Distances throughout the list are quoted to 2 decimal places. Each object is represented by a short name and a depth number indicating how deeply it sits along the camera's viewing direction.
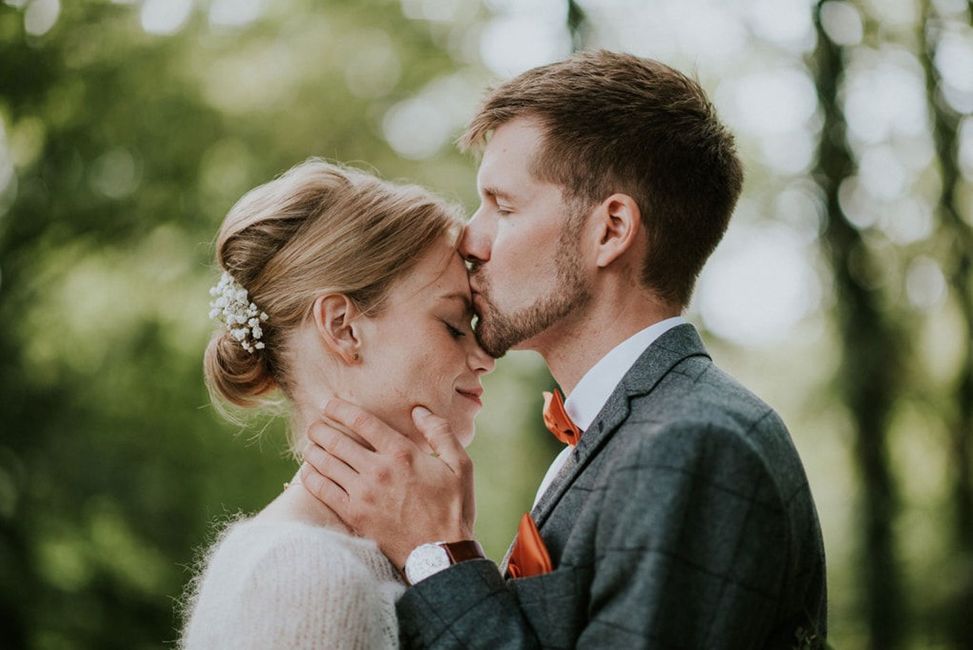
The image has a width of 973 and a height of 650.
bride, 2.77
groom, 2.06
